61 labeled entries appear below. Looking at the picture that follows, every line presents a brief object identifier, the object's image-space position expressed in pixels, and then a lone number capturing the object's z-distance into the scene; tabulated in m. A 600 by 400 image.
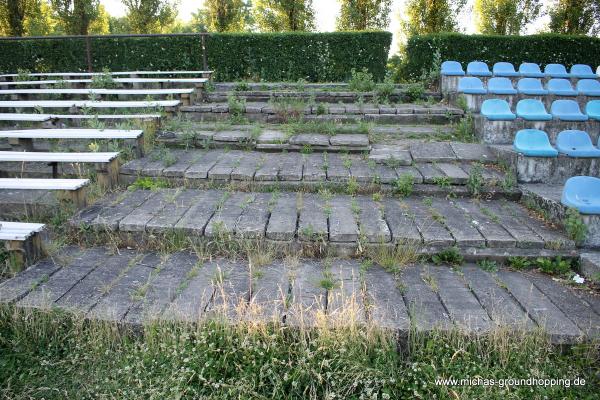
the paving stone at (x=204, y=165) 4.40
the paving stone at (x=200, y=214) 3.39
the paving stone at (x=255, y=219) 3.33
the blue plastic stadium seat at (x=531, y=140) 4.51
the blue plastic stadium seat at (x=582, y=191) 3.42
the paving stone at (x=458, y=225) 3.26
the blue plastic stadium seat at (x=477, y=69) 8.29
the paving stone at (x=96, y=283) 2.66
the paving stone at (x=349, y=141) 5.12
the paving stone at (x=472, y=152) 4.82
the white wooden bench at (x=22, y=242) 3.03
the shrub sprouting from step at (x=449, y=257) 3.21
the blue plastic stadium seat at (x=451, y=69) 7.76
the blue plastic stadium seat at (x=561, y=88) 6.93
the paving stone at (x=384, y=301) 2.47
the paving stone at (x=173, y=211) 3.41
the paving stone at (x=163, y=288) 2.55
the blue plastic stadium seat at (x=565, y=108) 5.73
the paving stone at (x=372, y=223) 3.29
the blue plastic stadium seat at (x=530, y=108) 5.58
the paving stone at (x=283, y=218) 3.31
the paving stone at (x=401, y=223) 3.28
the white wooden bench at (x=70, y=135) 4.57
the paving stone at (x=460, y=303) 2.46
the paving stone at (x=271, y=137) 5.33
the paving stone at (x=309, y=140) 5.20
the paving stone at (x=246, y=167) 4.36
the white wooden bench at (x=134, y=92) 6.95
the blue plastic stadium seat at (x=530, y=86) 6.83
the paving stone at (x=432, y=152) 4.80
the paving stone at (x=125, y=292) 2.55
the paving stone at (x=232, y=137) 5.38
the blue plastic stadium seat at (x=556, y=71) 8.74
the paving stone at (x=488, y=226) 3.26
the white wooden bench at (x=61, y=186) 3.54
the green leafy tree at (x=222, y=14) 15.77
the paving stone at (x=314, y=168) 4.32
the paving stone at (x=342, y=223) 3.28
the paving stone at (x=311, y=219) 3.28
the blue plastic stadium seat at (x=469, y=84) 6.79
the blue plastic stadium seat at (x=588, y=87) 7.11
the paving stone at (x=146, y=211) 3.43
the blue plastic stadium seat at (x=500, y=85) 6.77
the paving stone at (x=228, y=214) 3.35
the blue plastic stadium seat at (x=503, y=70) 8.50
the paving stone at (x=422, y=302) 2.46
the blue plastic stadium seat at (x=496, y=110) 5.34
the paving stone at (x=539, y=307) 2.40
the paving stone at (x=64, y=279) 2.66
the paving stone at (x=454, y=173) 4.24
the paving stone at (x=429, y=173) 4.26
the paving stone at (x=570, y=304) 2.47
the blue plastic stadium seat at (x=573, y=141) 4.55
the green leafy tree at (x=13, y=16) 14.68
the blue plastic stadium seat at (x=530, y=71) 8.60
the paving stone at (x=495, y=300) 2.46
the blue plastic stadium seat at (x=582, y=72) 8.79
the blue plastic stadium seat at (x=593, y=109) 5.72
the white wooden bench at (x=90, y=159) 4.02
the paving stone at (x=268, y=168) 4.34
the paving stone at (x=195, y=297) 2.51
